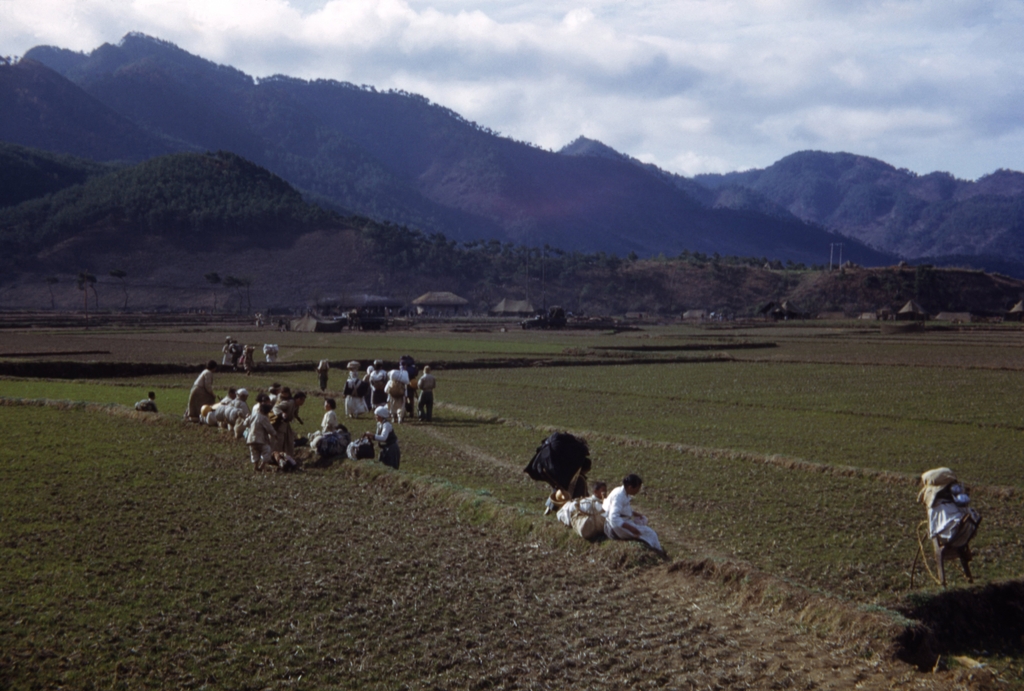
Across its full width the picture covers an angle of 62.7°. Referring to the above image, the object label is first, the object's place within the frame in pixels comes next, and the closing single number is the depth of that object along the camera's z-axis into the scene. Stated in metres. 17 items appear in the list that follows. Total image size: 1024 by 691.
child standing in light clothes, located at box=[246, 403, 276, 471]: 15.30
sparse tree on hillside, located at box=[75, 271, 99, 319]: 87.81
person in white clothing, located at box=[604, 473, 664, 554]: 10.34
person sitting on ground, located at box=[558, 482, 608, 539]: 10.77
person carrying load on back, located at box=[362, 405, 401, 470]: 15.24
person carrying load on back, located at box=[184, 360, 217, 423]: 20.12
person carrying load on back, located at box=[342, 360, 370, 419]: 22.53
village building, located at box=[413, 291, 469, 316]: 112.69
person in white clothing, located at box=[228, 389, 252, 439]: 18.11
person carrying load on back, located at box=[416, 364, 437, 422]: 21.89
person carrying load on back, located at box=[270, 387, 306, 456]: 15.88
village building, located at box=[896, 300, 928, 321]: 91.12
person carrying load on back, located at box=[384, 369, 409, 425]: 21.78
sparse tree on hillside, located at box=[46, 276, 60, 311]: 101.00
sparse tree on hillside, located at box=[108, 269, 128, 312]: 99.12
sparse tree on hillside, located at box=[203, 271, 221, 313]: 104.38
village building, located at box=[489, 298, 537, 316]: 108.56
